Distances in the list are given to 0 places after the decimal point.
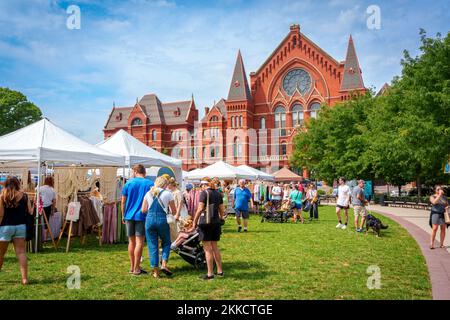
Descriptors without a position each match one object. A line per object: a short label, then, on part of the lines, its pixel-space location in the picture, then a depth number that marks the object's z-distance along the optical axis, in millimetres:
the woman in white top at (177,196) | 9604
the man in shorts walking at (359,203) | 13836
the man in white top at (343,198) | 14875
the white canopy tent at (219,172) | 23445
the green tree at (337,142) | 35625
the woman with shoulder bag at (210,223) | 7113
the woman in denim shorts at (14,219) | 6602
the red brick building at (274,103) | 52500
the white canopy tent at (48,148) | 9922
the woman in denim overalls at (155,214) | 7062
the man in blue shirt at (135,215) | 7410
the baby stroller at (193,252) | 8040
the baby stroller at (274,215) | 18031
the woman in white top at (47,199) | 10453
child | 8078
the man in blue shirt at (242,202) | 14492
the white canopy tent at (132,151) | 13086
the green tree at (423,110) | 19312
